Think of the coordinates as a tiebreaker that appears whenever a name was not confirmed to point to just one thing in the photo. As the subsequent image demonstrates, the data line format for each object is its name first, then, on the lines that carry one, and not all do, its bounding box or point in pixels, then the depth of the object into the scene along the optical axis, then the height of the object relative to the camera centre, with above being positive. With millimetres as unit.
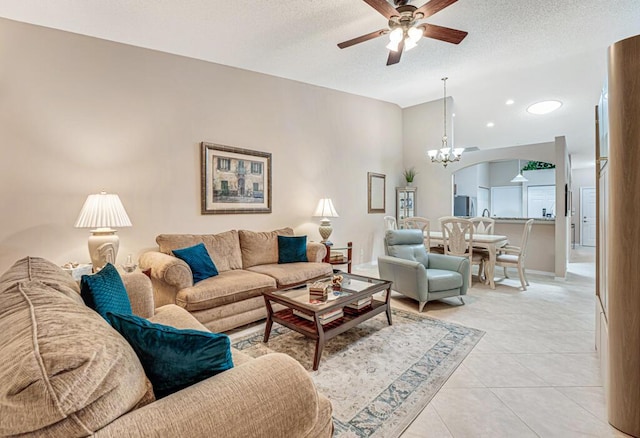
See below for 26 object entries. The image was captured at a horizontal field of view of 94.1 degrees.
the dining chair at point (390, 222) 5589 -100
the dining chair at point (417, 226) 4662 -142
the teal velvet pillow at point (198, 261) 2896 -433
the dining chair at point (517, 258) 4133 -600
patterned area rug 1679 -1087
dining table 4184 -412
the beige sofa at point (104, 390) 607 -420
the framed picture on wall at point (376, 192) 5758 +483
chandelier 4965 +1077
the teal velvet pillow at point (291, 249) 3766 -408
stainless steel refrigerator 8266 +317
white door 9008 -6
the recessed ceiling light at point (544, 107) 5578 +2105
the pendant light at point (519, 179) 8544 +1072
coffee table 2168 -718
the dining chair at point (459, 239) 4223 -329
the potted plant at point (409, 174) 6254 +905
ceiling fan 2436 +1701
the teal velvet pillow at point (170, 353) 895 -411
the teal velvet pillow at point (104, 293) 1400 -375
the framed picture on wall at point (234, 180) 3688 +495
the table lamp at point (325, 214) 4613 +47
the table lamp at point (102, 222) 2645 -36
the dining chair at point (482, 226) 5078 -168
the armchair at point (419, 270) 3238 -623
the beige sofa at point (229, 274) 2619 -595
